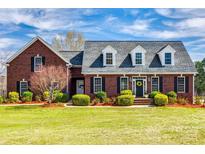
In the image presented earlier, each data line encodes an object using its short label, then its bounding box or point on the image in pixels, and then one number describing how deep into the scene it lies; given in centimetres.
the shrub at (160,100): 1722
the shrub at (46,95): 1788
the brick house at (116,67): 1905
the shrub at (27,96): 1886
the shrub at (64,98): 1847
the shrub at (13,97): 1872
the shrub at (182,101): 1802
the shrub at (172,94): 1830
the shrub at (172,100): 1798
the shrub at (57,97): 1820
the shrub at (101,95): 1839
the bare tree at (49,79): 1870
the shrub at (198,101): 1812
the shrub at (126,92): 1851
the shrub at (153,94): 1830
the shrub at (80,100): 1734
